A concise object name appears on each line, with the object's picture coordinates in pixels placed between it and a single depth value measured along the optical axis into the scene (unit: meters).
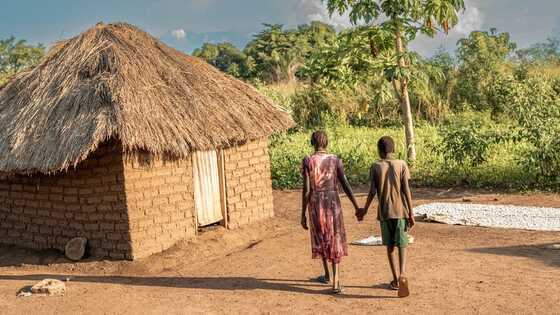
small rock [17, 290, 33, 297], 6.45
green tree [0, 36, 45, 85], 32.59
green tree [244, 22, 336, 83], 29.07
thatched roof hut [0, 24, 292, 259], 7.54
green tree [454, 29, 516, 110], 18.72
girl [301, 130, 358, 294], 5.62
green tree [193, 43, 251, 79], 31.86
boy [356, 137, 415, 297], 5.43
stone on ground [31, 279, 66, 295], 6.47
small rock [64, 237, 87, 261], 7.82
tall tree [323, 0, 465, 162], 11.33
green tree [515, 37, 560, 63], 20.67
